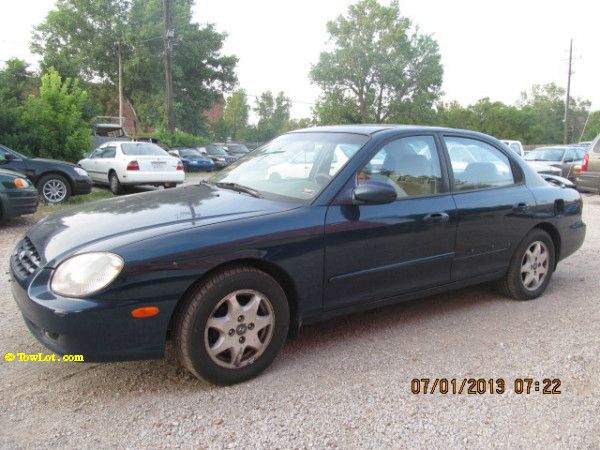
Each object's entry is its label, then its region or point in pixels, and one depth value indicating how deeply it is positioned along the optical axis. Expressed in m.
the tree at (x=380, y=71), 47.44
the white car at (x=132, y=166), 13.09
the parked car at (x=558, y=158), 15.53
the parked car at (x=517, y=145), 16.12
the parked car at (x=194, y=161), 23.12
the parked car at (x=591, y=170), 11.66
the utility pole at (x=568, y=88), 42.52
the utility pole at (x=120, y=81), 34.99
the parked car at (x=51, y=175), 9.38
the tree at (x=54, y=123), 11.87
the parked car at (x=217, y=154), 26.08
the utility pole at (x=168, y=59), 24.83
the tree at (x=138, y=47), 35.91
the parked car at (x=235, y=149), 31.95
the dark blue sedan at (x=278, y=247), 2.62
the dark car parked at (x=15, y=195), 7.26
